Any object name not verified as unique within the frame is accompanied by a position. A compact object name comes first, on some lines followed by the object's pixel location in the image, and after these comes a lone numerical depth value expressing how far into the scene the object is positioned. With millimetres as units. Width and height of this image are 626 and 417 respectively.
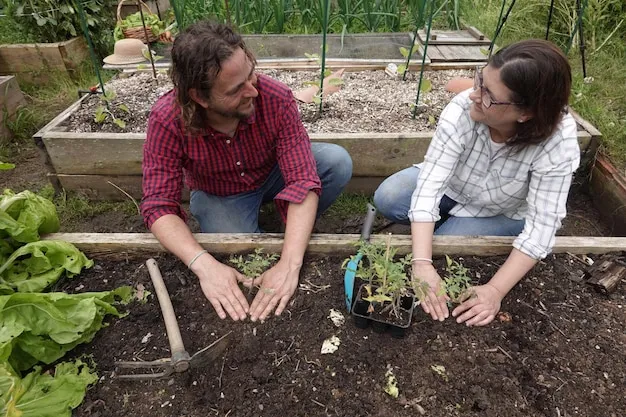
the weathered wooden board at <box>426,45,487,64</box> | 3609
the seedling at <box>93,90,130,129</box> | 2775
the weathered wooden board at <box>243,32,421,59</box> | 3971
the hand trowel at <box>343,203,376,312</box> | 1536
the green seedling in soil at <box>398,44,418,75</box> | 3164
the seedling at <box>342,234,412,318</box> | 1408
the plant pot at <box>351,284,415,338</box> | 1477
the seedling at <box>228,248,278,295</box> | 1562
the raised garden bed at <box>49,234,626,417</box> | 1338
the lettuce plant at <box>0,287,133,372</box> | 1327
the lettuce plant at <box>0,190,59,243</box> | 1596
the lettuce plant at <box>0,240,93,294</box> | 1557
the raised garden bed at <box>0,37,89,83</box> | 4242
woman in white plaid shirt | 1406
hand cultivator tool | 1362
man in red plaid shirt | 1553
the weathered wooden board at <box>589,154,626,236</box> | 2471
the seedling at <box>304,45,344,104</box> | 2811
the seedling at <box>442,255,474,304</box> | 1428
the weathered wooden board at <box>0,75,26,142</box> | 3412
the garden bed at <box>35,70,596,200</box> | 2604
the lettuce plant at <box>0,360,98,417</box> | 1150
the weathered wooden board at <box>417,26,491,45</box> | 3992
